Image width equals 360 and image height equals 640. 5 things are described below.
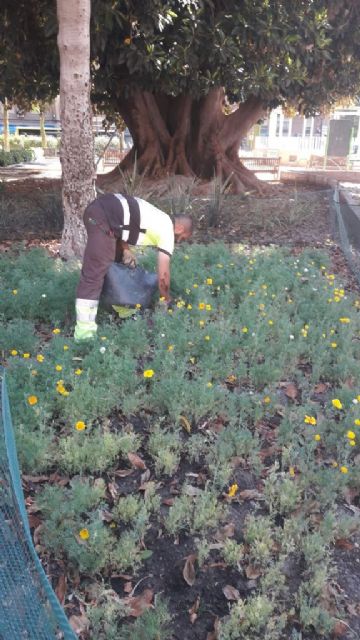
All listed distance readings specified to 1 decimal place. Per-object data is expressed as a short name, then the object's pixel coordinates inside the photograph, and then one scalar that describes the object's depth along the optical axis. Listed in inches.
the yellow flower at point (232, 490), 113.6
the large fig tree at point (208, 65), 378.6
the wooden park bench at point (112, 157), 952.2
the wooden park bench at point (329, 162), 1069.8
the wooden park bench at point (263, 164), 773.3
